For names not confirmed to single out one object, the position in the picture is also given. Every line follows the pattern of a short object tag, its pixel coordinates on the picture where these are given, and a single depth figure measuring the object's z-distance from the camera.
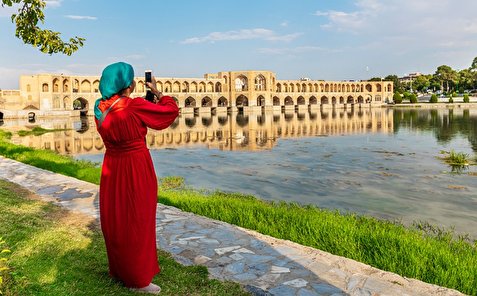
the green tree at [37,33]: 4.83
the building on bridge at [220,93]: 45.81
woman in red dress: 2.59
